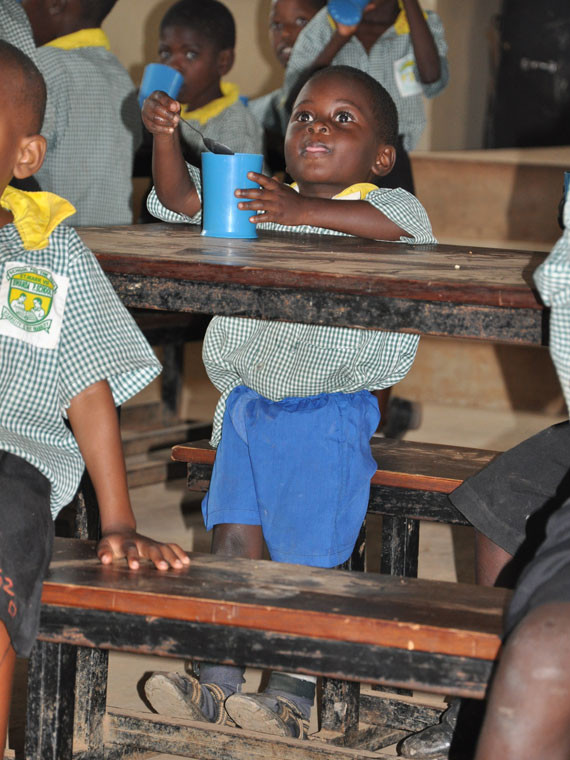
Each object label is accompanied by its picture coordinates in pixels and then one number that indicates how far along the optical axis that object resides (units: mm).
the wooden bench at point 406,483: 3805
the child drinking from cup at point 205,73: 7229
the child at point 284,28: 7763
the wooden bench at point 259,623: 2376
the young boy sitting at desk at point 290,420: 3644
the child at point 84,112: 6483
